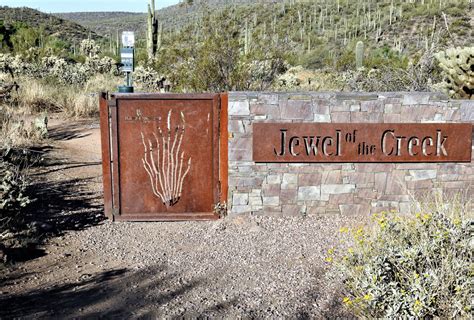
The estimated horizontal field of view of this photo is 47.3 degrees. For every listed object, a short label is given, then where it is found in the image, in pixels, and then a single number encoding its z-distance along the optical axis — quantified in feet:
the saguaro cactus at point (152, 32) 84.53
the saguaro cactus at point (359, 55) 79.65
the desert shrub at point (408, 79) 40.32
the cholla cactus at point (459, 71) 33.37
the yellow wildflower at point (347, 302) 13.59
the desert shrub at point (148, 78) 61.16
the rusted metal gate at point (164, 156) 22.75
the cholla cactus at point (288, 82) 57.55
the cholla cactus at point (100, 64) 85.46
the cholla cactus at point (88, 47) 119.55
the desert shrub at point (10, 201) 20.72
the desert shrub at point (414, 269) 12.92
